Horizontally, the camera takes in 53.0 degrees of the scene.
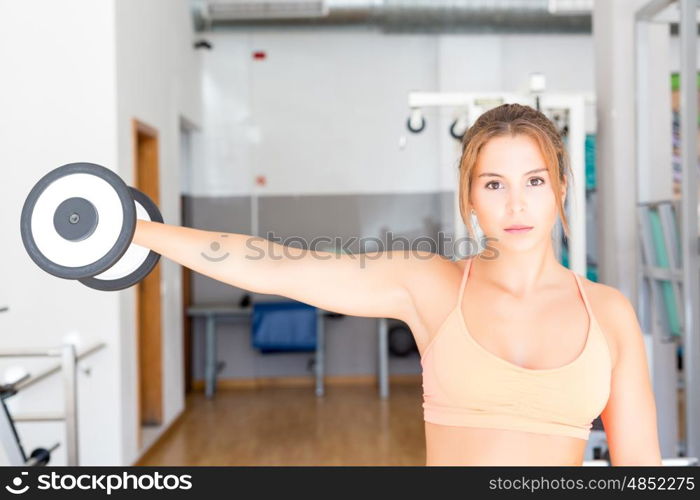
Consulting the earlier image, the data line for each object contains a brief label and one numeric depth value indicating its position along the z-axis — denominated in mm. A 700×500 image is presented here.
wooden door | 4070
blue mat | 5184
